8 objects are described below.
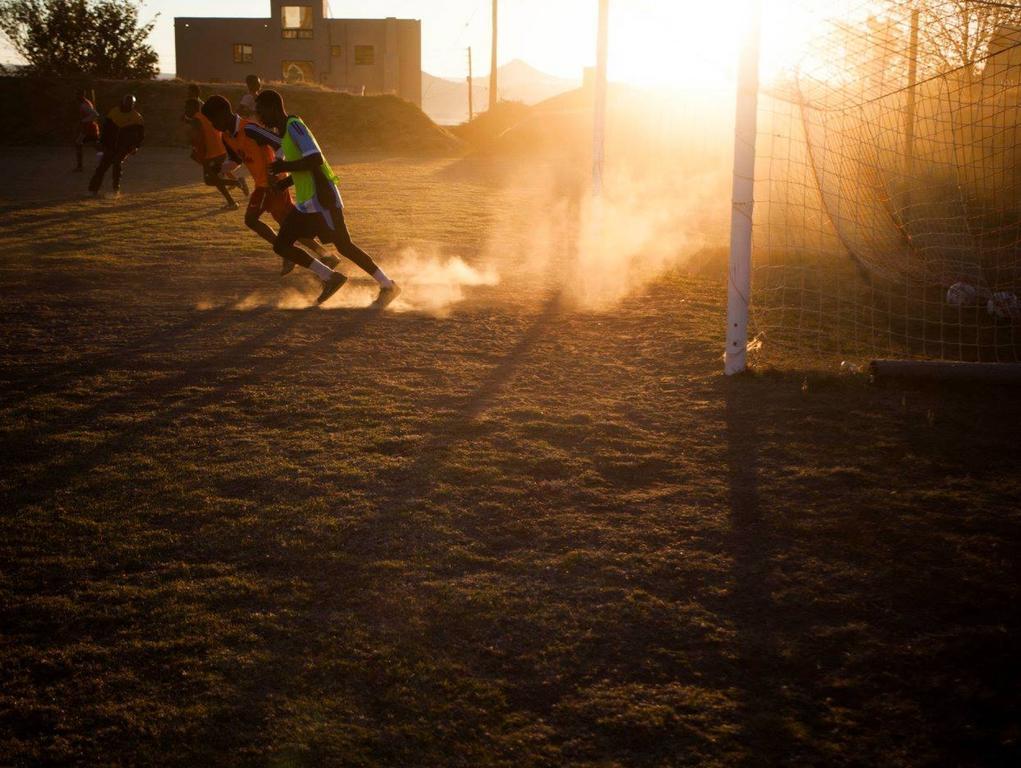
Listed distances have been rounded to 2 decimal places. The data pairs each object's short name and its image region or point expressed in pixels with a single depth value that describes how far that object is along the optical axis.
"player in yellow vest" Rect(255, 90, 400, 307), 7.76
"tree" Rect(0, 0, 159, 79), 42.56
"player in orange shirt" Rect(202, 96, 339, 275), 9.03
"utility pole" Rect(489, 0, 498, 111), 40.28
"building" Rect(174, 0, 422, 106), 60.88
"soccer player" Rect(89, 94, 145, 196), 15.41
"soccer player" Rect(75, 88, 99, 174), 20.38
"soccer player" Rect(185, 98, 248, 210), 14.27
